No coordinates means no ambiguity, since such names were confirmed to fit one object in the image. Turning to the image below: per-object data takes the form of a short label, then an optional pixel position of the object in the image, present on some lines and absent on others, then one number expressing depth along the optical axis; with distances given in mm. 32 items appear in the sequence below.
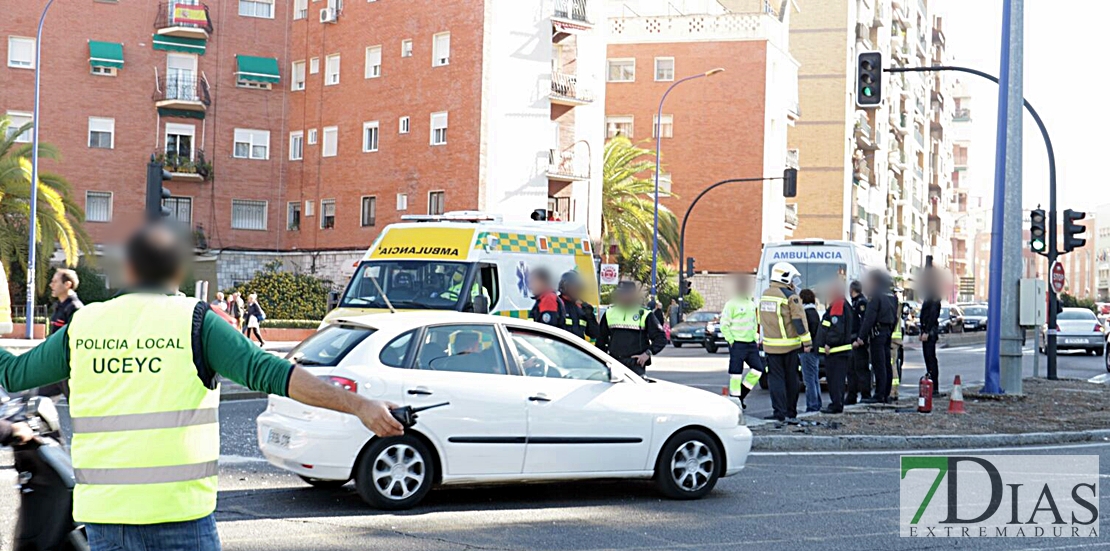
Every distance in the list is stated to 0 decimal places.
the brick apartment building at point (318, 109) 43312
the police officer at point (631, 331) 12945
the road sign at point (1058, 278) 25094
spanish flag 45438
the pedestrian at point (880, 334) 16453
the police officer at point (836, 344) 15055
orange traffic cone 15884
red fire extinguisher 15547
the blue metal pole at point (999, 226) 18453
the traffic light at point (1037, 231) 24328
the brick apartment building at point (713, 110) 57969
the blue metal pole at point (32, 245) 33656
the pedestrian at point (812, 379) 14859
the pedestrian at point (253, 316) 31984
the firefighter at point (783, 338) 13320
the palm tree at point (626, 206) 51156
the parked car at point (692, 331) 40375
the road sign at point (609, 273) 36156
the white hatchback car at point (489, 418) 8664
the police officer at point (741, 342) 15367
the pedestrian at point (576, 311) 14188
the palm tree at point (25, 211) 36312
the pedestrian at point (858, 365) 16859
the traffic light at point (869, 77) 20797
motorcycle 4766
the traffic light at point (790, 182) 43625
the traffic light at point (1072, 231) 24297
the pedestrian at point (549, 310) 14312
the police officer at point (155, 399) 3756
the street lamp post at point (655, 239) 44375
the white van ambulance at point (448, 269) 16344
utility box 18703
